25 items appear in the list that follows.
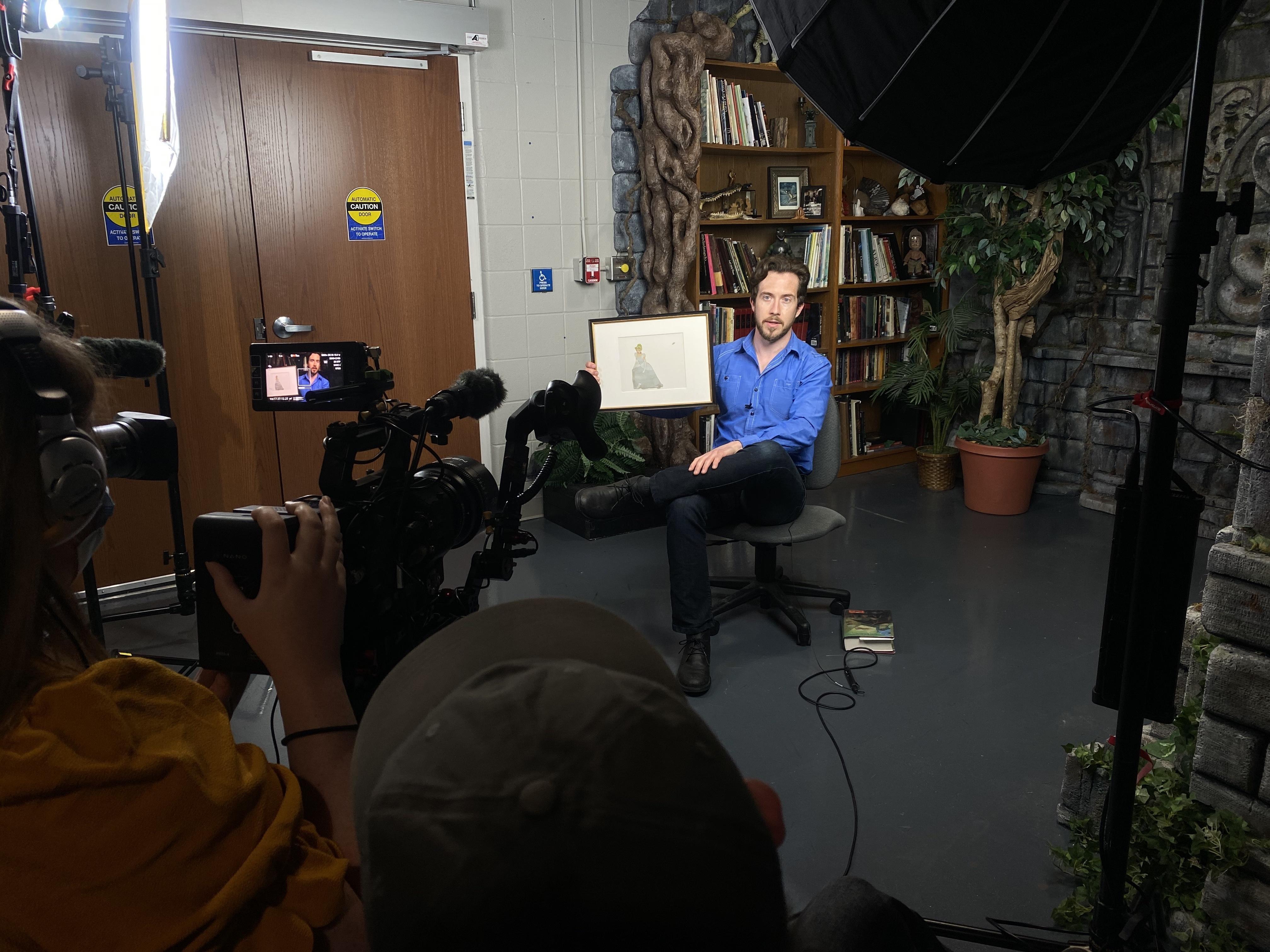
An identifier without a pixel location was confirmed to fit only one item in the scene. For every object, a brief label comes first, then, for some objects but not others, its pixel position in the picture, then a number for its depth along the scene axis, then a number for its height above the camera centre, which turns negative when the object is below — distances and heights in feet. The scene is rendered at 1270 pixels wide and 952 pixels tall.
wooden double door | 10.48 +0.93
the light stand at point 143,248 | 8.60 +0.61
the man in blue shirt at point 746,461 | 9.16 -1.72
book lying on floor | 9.41 -3.64
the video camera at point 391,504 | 3.14 -0.78
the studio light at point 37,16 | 7.39 +2.50
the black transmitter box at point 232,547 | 2.85 -0.78
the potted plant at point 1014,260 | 13.62 +0.58
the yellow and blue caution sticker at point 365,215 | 12.26 +1.26
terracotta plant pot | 14.15 -2.94
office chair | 9.52 -2.61
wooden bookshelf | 15.23 +2.31
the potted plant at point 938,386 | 15.71 -1.63
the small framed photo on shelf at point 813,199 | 16.05 +1.82
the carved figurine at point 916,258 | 17.37 +0.78
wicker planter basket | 15.66 -3.09
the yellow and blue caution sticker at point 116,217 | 10.59 +1.11
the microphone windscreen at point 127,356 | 3.94 -0.22
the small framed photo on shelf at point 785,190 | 15.83 +1.97
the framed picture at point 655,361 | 10.47 -0.73
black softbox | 3.24 +0.88
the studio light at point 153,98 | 7.83 +1.94
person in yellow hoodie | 2.01 -1.18
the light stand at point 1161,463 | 3.21 -0.68
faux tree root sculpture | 13.75 +2.38
